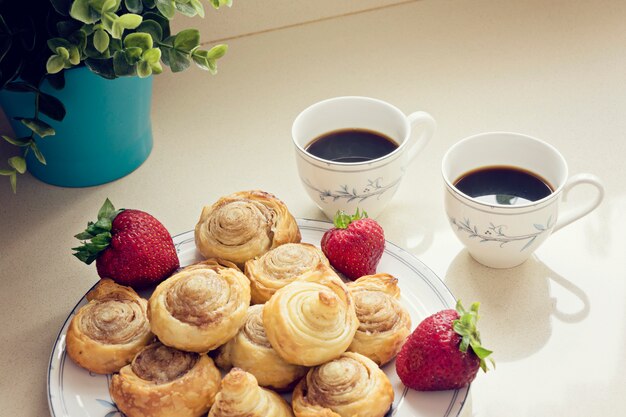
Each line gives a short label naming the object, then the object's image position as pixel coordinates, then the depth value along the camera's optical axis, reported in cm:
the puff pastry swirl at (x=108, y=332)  102
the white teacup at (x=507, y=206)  112
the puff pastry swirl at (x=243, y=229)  114
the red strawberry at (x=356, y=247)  113
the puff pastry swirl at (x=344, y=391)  92
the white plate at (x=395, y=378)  97
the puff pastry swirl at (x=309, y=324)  96
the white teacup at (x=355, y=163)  121
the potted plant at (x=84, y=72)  105
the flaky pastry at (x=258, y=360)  99
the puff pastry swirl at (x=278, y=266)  108
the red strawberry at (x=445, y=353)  95
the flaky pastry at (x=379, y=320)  102
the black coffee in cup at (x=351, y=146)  129
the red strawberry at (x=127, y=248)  110
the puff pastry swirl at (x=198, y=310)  98
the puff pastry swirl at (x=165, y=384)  95
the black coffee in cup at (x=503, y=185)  119
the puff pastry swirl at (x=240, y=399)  90
